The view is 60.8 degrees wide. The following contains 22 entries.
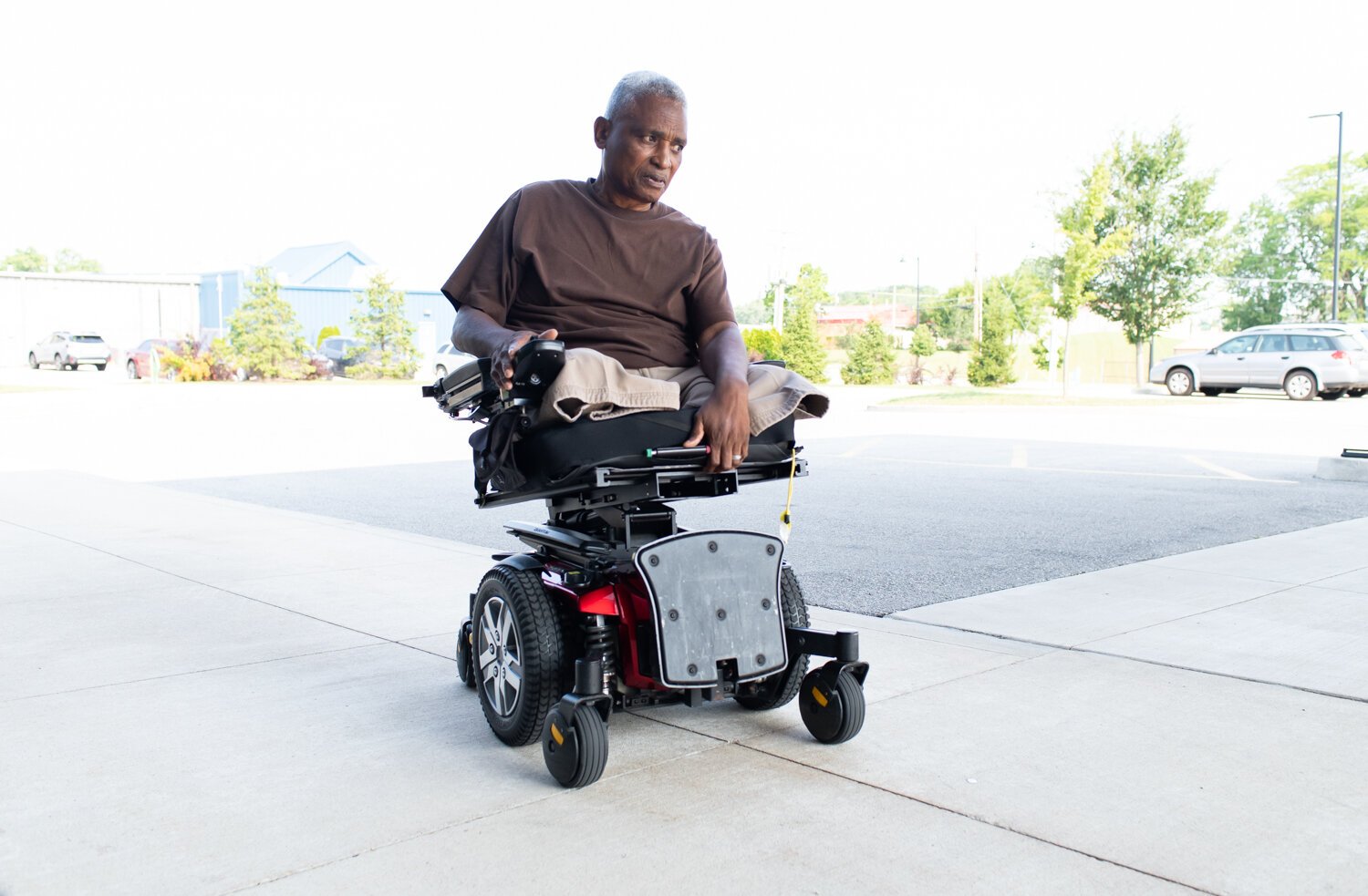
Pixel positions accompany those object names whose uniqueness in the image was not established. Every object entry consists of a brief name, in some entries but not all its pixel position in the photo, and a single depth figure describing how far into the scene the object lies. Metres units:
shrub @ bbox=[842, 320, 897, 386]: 37.12
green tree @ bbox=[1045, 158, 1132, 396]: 24.09
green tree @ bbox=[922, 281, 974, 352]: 57.44
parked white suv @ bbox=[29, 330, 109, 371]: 42.44
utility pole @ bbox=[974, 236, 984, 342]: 46.19
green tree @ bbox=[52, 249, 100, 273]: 119.75
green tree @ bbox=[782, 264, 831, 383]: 35.50
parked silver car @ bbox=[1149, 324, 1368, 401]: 24.59
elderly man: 3.31
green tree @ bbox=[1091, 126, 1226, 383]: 29.56
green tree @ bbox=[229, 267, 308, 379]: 36.16
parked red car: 36.09
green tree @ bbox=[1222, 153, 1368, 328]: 55.84
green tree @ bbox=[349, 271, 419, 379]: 38.06
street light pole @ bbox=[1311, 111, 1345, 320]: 28.26
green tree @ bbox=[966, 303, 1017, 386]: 33.44
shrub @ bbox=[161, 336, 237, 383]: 35.06
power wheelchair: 3.08
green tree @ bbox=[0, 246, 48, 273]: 114.75
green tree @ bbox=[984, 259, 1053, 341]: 26.78
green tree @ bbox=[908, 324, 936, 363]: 41.22
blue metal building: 50.41
